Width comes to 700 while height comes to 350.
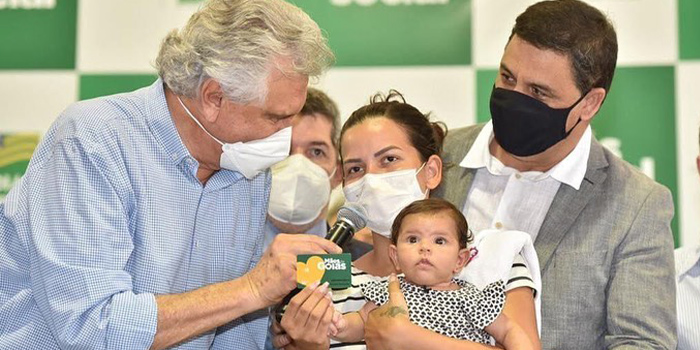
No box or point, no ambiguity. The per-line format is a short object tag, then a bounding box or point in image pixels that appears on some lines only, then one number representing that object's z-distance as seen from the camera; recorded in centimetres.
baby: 264
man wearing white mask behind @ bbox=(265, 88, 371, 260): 357
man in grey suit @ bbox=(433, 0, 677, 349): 296
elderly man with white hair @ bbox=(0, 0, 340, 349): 240
